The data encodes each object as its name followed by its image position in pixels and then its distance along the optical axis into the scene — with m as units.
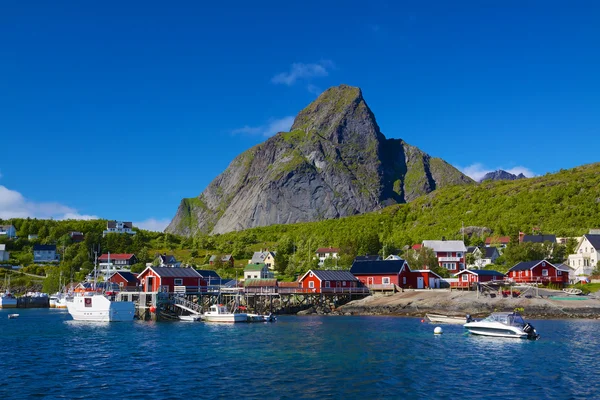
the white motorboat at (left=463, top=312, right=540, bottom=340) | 46.97
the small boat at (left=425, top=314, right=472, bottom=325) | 62.75
